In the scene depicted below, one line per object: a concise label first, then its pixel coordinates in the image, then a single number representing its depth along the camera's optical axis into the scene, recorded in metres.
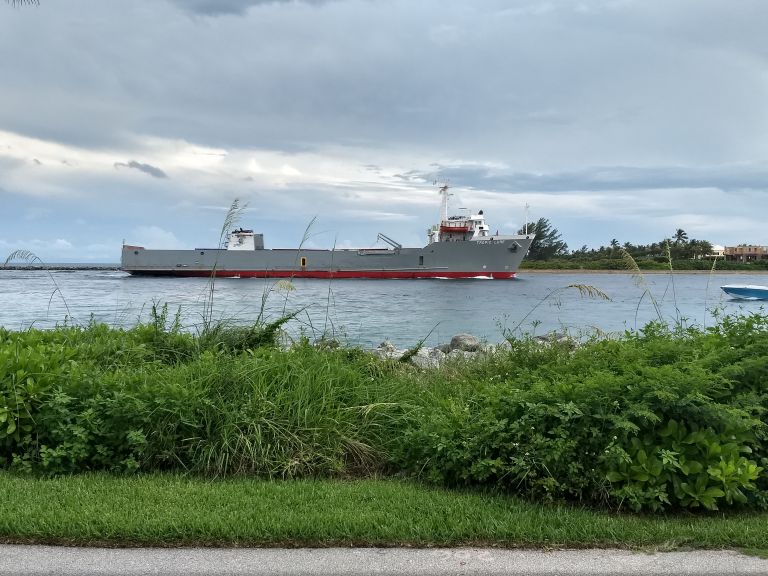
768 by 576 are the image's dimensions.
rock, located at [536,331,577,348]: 6.63
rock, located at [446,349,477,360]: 7.46
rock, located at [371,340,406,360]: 10.53
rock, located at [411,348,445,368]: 7.59
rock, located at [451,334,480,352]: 12.19
